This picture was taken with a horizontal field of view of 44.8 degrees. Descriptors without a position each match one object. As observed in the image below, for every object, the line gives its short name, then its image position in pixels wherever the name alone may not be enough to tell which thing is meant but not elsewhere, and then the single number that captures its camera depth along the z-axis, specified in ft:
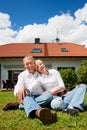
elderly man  5.24
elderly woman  6.15
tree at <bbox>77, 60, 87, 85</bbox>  26.06
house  30.31
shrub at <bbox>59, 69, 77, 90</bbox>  24.65
